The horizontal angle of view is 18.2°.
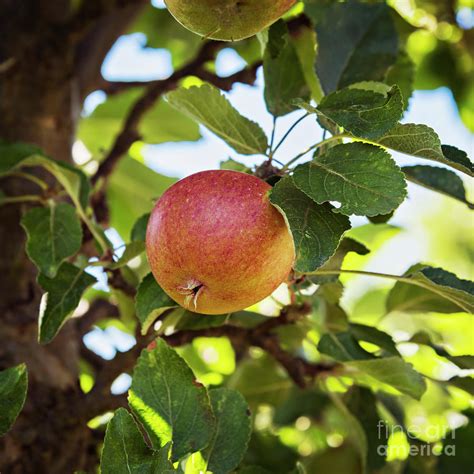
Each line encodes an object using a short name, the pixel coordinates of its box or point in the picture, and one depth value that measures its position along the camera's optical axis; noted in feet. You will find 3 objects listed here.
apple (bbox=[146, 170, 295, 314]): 2.15
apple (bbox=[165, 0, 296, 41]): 2.12
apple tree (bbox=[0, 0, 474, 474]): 2.19
